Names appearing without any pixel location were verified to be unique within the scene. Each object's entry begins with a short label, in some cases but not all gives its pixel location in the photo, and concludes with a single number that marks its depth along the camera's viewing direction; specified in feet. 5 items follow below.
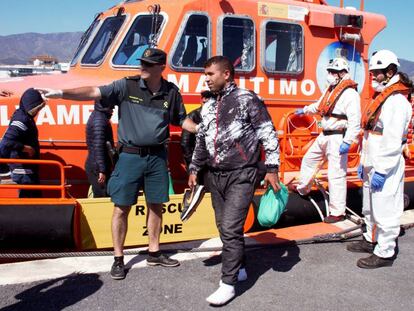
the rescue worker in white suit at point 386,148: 14.10
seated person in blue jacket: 15.79
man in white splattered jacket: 12.13
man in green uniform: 13.17
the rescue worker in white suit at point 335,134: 17.93
